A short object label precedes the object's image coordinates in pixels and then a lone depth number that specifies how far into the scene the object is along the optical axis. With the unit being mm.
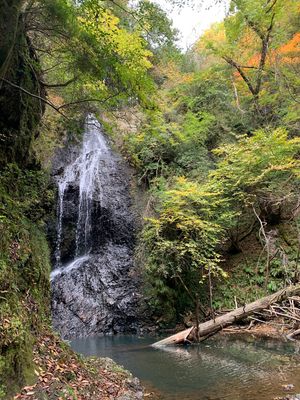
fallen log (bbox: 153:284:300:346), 10344
